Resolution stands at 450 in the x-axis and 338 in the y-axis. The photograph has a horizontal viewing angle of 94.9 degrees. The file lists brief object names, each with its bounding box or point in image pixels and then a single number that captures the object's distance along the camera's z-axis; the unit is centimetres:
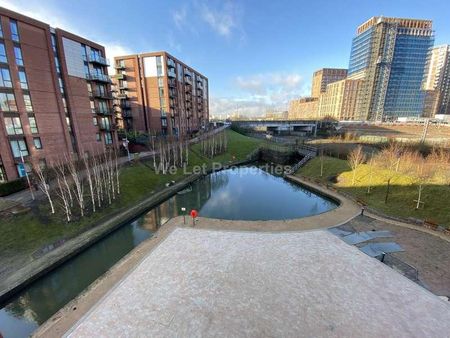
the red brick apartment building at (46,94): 2077
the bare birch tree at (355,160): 2566
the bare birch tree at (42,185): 1650
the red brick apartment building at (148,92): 4653
